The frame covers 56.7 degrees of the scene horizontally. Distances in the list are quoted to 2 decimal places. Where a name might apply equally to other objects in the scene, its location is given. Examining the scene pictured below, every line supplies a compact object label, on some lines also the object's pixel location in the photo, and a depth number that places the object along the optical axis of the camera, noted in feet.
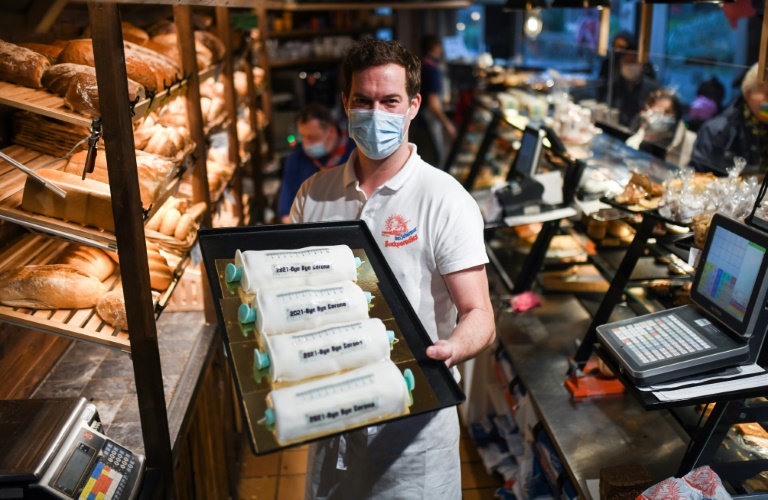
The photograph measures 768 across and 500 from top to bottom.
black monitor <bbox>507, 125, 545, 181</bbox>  13.08
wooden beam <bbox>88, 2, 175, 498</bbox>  5.69
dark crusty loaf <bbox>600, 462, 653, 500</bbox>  7.27
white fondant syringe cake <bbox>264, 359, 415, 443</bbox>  4.62
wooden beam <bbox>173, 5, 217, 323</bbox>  10.15
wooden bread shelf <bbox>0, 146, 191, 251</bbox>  6.28
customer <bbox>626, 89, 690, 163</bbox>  12.14
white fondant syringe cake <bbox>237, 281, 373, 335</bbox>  5.21
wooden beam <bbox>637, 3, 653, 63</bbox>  13.29
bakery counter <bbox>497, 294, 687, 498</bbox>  8.26
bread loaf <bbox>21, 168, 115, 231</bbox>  6.36
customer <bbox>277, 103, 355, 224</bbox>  14.26
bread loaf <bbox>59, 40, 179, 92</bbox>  7.75
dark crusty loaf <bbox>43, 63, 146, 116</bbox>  6.31
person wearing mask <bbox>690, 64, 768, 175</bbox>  10.50
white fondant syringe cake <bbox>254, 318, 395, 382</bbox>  4.93
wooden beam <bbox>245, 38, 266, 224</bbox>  17.71
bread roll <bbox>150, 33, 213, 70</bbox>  10.68
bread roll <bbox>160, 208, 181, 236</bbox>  9.12
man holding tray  6.56
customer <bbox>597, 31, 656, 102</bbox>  14.35
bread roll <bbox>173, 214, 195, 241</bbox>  9.14
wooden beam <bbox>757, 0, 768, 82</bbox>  8.71
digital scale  5.47
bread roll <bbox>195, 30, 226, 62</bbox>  13.15
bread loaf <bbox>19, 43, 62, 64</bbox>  7.78
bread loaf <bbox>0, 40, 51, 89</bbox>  6.86
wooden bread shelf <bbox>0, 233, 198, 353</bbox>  6.59
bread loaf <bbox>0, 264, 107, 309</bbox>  6.69
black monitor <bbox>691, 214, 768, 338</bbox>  6.20
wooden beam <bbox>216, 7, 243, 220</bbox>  14.39
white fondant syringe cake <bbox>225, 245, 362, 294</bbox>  5.51
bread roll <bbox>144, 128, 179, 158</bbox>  8.91
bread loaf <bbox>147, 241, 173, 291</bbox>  8.02
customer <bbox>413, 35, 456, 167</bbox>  25.46
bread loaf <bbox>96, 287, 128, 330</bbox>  6.91
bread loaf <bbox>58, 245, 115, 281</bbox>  7.54
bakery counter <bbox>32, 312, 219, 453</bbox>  7.98
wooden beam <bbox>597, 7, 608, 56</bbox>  15.33
